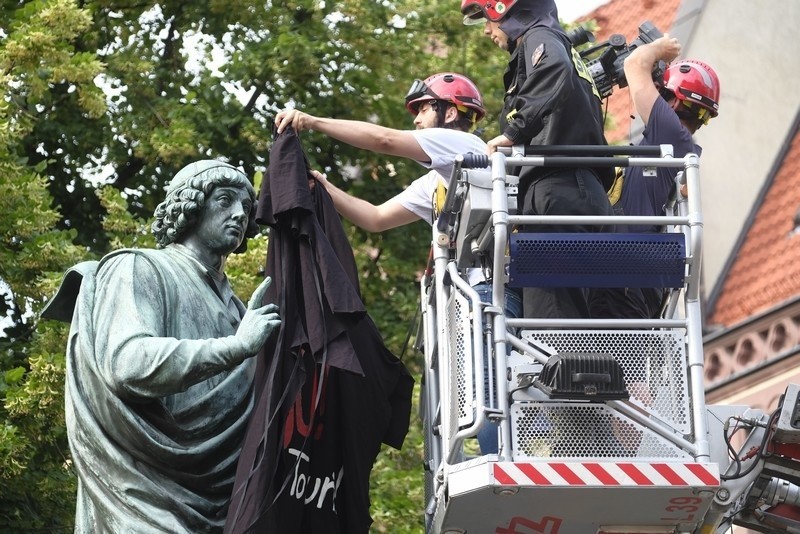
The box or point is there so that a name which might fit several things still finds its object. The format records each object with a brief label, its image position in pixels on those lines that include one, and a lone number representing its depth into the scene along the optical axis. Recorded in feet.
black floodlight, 36.44
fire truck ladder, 36.52
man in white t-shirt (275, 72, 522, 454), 43.26
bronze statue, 33.90
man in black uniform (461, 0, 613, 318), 39.53
